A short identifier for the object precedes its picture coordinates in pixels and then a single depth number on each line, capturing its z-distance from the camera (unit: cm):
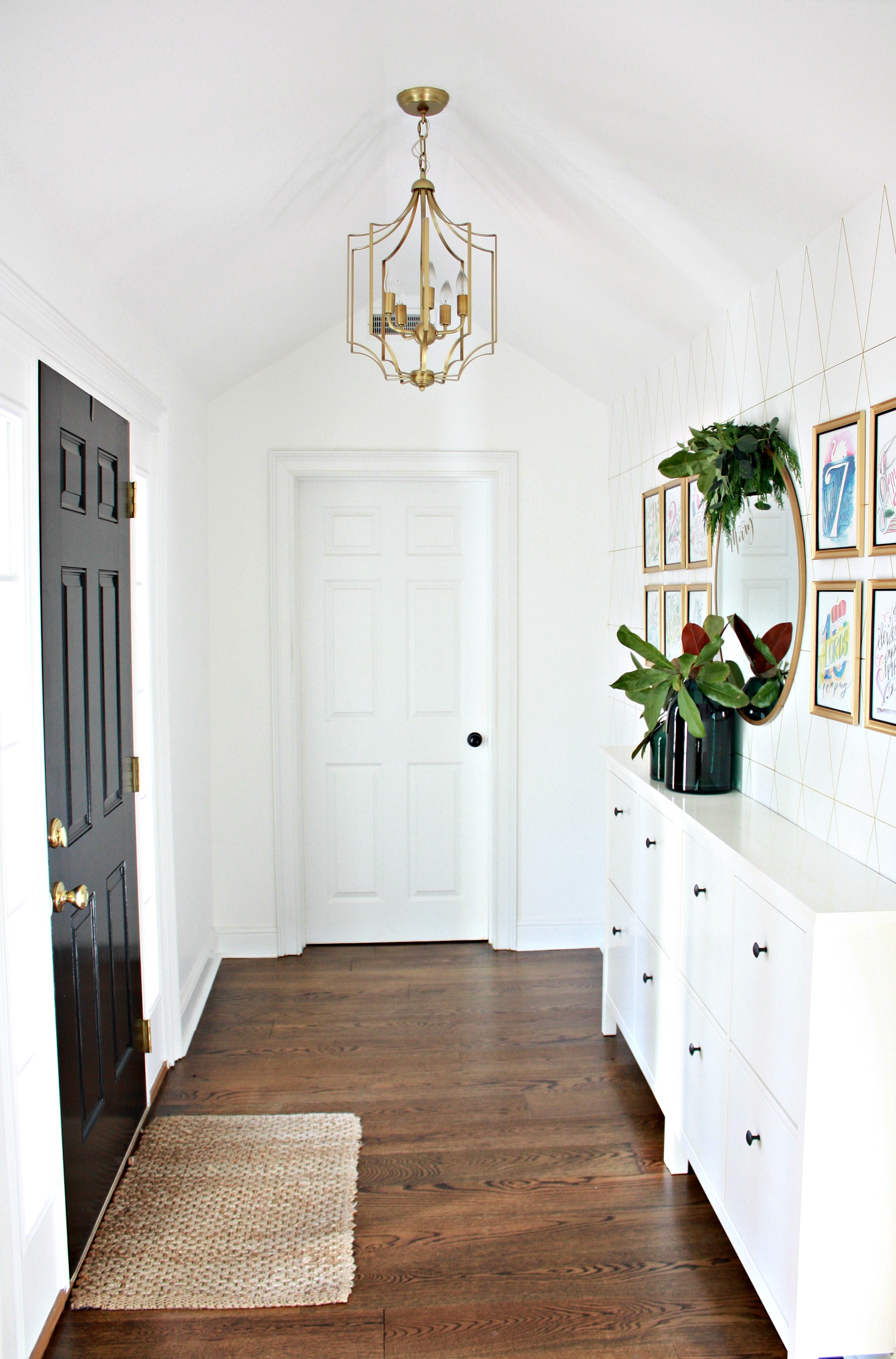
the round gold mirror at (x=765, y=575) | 222
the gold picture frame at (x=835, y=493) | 192
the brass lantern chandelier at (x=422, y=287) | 188
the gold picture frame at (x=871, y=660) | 186
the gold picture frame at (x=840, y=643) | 194
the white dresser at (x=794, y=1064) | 164
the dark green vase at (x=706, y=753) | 252
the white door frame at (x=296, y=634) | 388
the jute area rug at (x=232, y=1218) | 206
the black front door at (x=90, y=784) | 204
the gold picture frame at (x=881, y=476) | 179
